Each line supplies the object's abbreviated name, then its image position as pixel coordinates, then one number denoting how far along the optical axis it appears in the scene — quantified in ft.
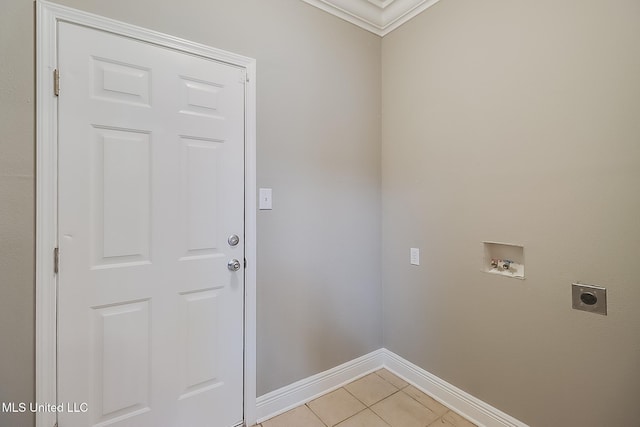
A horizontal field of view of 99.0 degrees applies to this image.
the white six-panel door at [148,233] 3.98
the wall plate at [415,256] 6.53
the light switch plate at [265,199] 5.49
